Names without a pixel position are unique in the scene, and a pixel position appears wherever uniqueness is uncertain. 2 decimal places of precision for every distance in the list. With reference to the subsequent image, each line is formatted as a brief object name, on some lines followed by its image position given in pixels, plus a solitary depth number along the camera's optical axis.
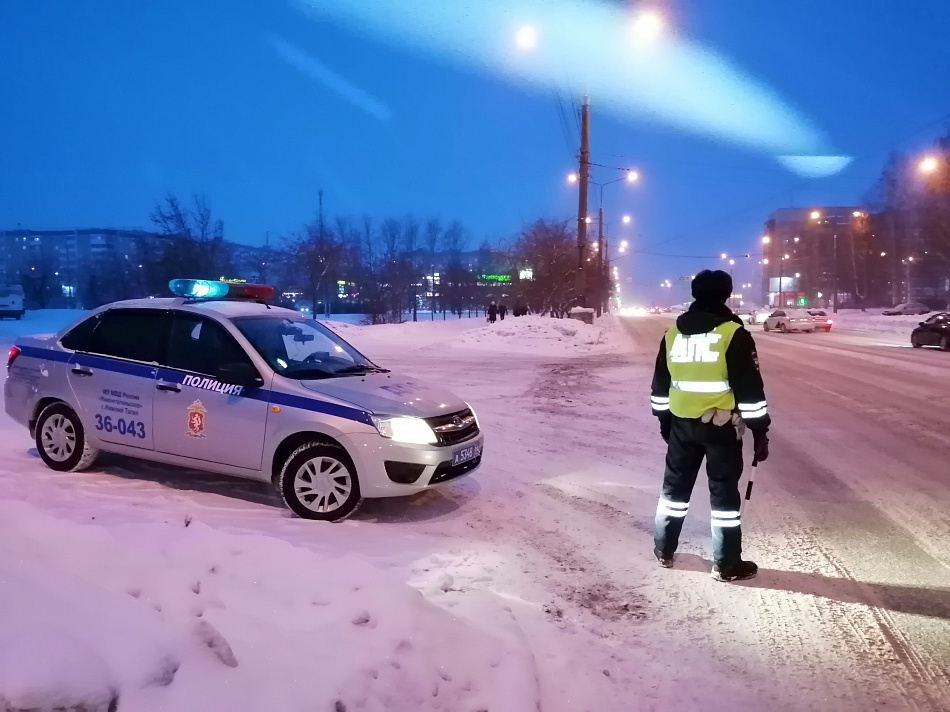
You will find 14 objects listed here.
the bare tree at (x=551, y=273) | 45.03
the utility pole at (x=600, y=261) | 53.89
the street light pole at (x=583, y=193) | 29.34
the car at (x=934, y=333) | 27.48
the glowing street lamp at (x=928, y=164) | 30.81
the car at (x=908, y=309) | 61.07
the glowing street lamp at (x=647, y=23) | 19.23
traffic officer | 4.95
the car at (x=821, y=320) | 46.38
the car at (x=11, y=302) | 51.84
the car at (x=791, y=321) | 45.38
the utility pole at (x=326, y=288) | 48.30
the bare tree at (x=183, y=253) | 36.69
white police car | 5.90
